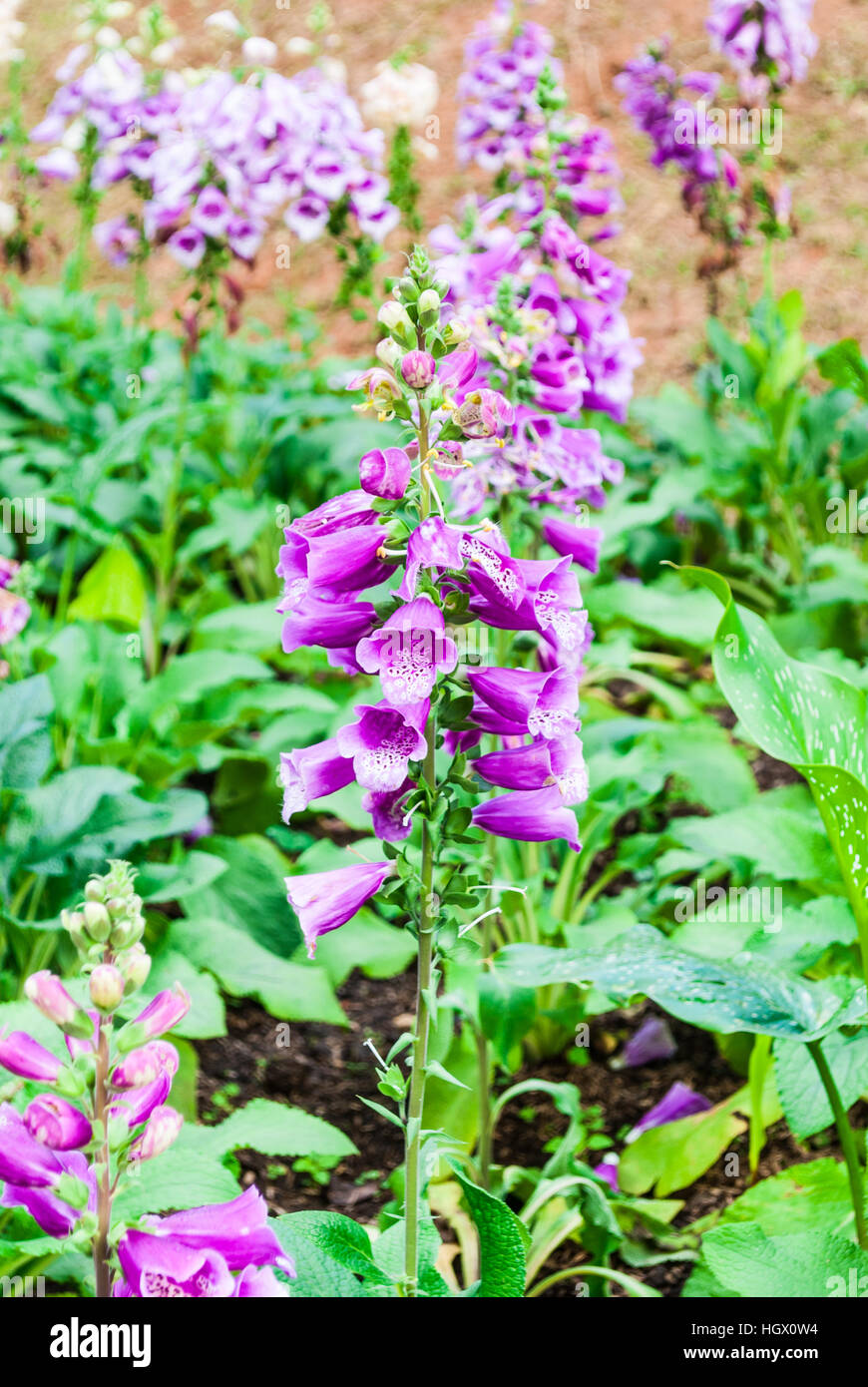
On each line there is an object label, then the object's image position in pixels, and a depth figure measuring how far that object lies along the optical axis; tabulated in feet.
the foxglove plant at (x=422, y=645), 4.41
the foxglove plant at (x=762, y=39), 14.33
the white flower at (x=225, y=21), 13.58
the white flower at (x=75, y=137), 15.96
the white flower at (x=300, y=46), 14.64
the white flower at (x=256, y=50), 12.66
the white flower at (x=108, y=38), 15.43
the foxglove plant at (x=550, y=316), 7.66
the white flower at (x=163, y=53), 14.69
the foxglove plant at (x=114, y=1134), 3.73
